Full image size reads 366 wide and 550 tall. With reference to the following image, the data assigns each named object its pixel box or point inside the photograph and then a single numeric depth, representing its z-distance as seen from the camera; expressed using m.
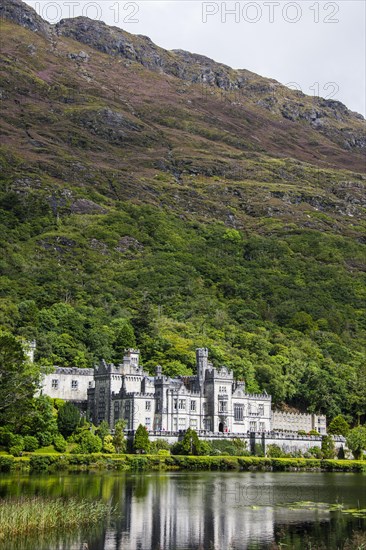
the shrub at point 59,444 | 94.06
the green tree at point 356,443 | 116.94
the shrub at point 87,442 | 95.06
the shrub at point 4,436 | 89.06
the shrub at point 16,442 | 89.38
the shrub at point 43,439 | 94.00
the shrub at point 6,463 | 80.81
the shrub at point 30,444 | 91.88
